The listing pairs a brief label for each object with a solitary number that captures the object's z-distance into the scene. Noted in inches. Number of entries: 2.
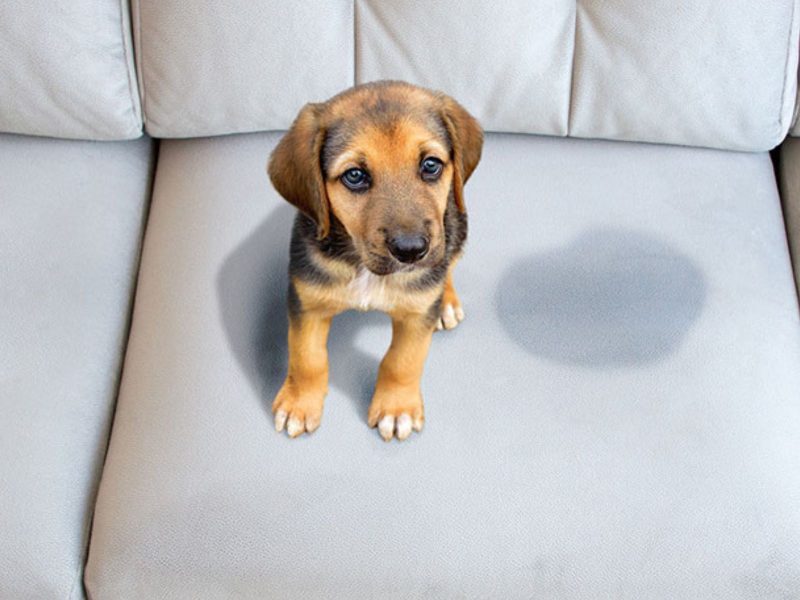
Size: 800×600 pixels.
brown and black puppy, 29.7
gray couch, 32.1
